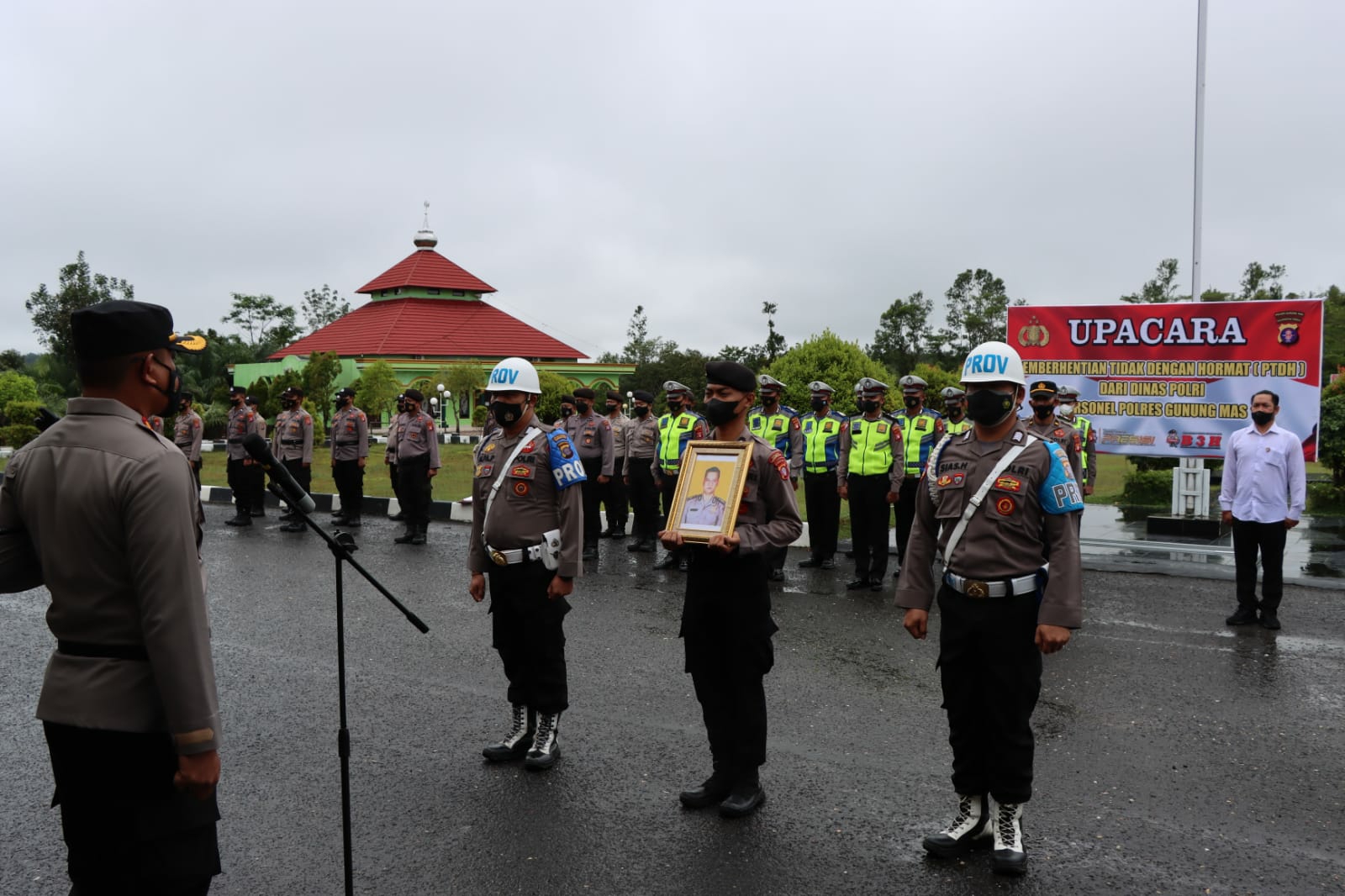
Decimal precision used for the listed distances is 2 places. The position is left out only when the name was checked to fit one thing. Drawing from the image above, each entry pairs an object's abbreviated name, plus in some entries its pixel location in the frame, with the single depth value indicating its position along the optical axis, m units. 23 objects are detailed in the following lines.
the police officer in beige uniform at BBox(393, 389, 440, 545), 12.55
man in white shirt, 7.95
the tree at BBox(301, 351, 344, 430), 39.12
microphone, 3.18
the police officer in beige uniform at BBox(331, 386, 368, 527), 13.87
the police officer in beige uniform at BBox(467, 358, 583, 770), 4.93
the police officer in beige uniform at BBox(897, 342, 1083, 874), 3.85
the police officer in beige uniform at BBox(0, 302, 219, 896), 2.41
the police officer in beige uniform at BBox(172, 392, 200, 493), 14.13
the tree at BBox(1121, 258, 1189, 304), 55.31
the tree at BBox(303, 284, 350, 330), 80.19
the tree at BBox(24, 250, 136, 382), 43.62
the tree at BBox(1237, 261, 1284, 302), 59.84
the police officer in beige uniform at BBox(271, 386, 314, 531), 14.16
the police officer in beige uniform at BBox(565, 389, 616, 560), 12.16
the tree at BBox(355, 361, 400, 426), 44.12
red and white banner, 11.59
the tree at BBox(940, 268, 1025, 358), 62.28
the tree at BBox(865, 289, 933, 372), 58.72
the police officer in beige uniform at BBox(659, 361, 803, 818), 4.35
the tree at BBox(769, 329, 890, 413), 28.33
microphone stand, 3.24
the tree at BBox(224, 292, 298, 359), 70.12
